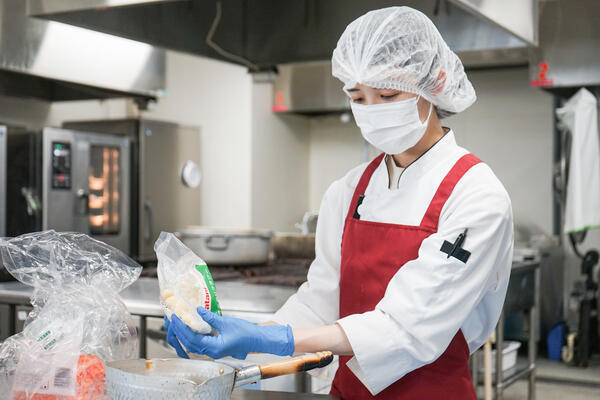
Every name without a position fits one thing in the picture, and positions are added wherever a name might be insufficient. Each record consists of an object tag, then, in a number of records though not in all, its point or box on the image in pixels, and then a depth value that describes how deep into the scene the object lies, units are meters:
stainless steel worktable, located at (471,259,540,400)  3.39
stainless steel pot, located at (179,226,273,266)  3.49
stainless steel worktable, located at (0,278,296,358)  2.44
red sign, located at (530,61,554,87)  4.96
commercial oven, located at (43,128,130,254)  4.43
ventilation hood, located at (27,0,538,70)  2.25
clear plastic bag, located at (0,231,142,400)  1.24
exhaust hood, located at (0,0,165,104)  3.89
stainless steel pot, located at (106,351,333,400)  1.10
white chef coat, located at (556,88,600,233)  5.02
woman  1.42
